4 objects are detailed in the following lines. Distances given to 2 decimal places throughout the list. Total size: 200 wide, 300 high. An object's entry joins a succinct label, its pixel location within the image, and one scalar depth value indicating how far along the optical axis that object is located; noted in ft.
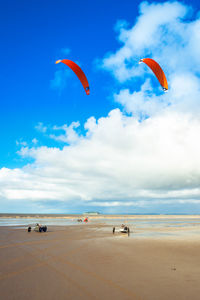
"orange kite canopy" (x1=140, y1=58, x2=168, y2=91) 55.11
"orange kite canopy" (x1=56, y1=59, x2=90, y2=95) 59.81
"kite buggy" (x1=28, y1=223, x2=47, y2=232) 119.55
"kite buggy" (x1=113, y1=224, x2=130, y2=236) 117.72
